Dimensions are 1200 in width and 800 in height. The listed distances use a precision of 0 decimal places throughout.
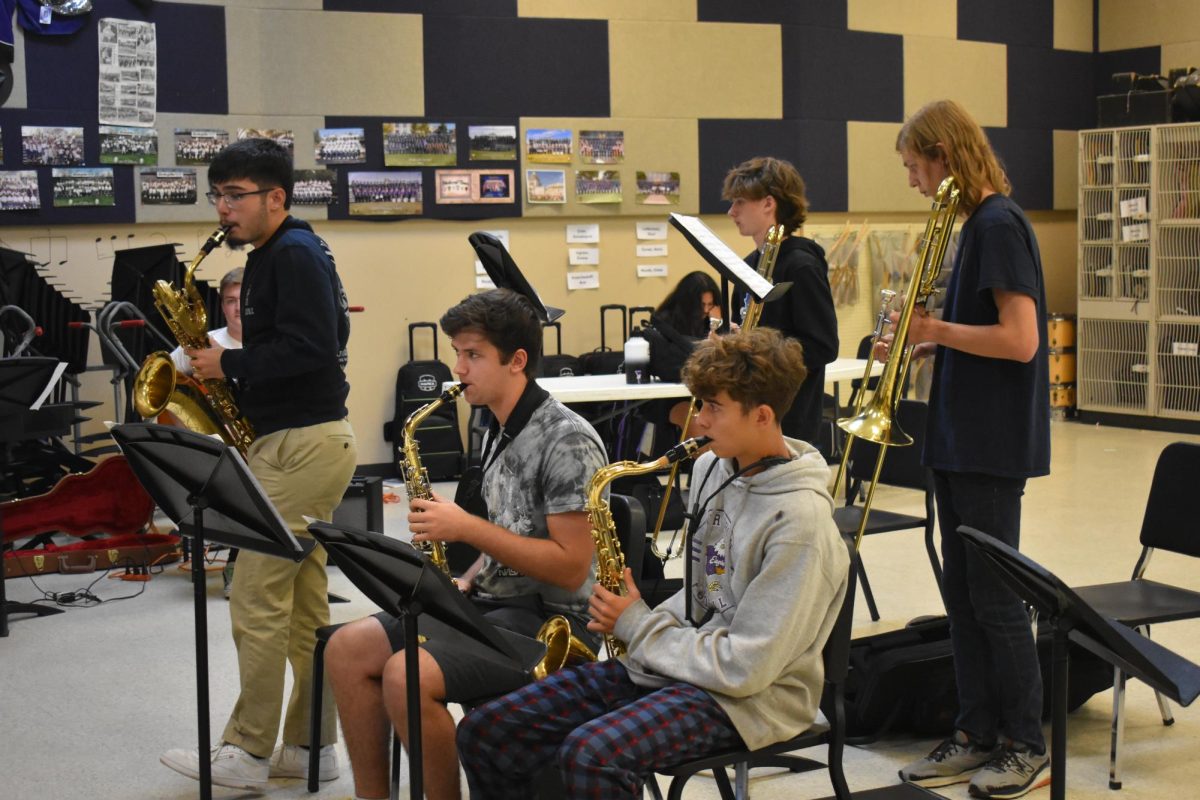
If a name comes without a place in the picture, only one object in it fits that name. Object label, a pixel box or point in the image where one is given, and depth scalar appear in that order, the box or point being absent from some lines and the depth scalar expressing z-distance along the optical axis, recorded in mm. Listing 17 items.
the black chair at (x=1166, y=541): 3637
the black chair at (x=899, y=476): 4727
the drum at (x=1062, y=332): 10664
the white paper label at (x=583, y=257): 8945
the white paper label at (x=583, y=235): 8938
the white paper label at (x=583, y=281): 8961
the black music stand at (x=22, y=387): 5191
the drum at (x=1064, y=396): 10758
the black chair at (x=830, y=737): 2492
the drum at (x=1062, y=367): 10711
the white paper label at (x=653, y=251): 9172
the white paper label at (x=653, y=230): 9148
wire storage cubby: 9648
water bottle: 6570
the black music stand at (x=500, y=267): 3635
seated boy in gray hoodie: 2453
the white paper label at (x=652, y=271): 9180
